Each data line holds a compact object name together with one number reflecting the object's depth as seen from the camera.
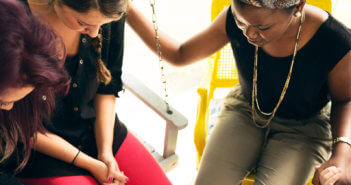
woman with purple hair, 0.90
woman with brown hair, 1.33
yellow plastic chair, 1.74
